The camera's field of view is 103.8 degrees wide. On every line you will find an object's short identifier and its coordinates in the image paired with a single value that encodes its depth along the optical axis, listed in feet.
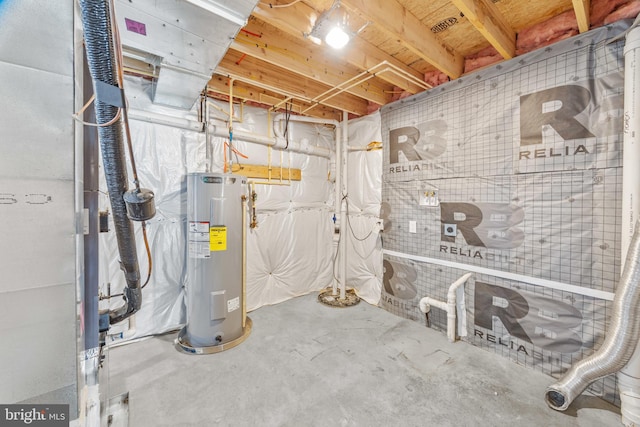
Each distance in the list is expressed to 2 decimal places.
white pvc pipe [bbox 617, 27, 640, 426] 5.02
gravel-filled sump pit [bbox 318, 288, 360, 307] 11.02
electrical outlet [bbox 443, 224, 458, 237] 8.27
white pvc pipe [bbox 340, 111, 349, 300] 11.51
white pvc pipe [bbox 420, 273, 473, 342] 7.91
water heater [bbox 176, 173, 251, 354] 7.55
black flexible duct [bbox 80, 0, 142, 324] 2.35
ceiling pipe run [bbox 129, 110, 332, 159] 7.93
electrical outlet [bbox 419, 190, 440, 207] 8.76
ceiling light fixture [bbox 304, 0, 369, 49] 5.55
